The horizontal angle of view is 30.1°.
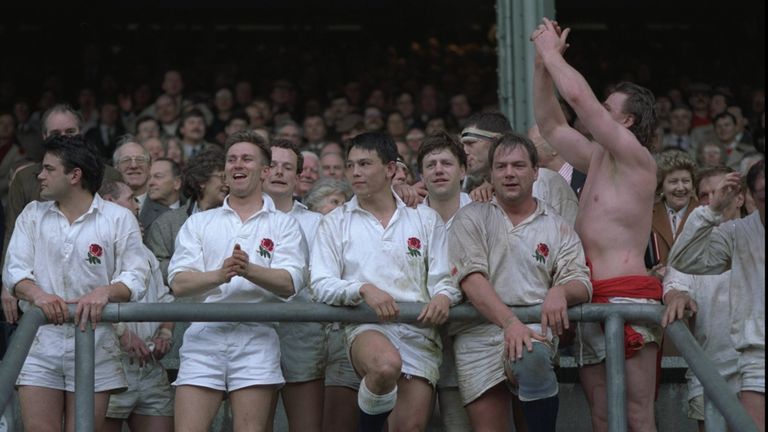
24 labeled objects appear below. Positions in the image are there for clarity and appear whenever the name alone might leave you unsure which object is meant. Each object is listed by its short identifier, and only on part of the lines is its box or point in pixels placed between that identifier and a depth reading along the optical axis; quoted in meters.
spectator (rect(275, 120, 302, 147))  11.01
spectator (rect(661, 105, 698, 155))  13.03
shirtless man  6.24
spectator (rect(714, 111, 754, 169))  12.54
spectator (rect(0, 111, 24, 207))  11.85
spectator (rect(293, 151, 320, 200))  9.45
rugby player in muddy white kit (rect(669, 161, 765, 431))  6.20
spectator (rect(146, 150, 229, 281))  7.89
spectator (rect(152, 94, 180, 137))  12.16
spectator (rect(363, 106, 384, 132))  12.77
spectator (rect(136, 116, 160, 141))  11.17
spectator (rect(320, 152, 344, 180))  10.12
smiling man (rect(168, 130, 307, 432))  6.43
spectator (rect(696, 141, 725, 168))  11.38
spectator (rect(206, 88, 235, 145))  12.23
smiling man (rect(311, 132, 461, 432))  6.20
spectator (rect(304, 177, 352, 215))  8.20
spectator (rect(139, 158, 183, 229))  8.87
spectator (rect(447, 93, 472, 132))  13.63
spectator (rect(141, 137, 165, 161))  10.41
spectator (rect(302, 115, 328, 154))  12.22
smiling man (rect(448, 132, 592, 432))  6.12
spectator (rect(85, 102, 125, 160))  12.30
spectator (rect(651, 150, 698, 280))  8.34
